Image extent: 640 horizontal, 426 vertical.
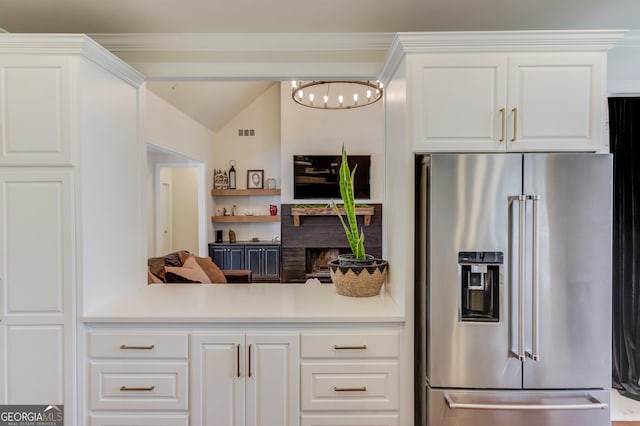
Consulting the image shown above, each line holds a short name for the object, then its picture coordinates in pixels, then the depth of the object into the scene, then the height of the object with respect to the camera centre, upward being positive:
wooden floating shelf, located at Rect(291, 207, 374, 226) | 5.84 -0.06
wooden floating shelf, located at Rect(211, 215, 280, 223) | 6.60 -0.21
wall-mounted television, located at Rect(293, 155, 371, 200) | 5.93 +0.54
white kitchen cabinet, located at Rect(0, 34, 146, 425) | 1.71 -0.04
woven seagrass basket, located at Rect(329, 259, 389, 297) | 2.06 -0.42
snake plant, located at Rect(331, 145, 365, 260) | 2.08 +0.00
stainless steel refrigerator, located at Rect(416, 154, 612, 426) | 1.62 -0.37
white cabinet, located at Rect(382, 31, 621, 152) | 1.73 +0.54
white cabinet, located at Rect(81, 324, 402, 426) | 1.74 -0.84
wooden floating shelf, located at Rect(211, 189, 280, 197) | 6.60 +0.30
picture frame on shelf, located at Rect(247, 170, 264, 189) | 6.84 +0.56
